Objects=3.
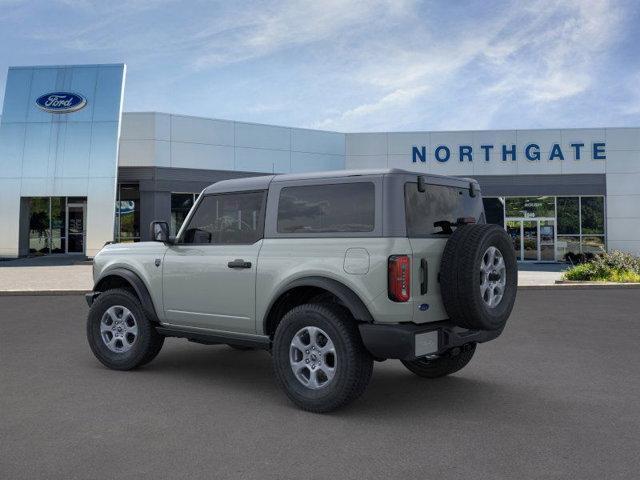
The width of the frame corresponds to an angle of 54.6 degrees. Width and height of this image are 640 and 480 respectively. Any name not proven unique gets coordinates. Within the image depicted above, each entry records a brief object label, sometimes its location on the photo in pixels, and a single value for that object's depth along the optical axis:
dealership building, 27.50
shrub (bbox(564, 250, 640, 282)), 17.20
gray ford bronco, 4.82
